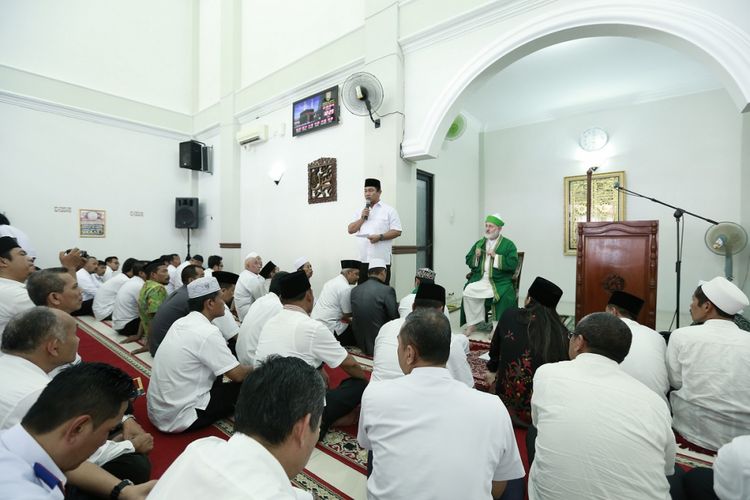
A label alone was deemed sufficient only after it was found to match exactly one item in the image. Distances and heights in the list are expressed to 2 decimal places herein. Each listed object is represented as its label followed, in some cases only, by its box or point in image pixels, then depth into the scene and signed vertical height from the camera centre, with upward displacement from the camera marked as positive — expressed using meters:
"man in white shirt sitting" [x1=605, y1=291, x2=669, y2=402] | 1.85 -0.60
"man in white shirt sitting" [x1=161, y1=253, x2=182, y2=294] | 4.99 -0.32
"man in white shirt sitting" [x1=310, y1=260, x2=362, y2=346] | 3.47 -0.58
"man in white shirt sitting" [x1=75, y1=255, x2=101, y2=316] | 4.88 -0.56
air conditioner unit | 5.79 +1.77
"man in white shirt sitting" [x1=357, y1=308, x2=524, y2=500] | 0.95 -0.54
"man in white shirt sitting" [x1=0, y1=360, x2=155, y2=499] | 0.74 -0.43
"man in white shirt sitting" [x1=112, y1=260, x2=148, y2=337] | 3.94 -0.71
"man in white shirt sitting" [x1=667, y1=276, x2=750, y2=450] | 1.67 -0.61
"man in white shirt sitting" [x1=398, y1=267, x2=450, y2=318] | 2.71 -0.40
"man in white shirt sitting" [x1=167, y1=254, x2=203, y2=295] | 4.89 -0.50
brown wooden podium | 3.39 -0.19
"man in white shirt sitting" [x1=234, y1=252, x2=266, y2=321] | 4.26 -0.56
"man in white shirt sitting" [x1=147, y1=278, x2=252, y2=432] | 1.92 -0.68
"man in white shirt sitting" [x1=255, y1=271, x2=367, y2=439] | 1.94 -0.54
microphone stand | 3.62 -0.21
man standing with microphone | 3.89 +0.20
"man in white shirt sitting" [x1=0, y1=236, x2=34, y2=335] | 2.11 -0.23
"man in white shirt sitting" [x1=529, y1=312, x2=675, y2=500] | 1.03 -0.57
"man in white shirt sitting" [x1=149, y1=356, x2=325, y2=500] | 0.62 -0.39
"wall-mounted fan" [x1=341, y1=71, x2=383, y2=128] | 4.05 +1.70
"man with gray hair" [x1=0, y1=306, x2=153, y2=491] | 1.17 -0.45
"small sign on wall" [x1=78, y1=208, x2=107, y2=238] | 6.05 +0.34
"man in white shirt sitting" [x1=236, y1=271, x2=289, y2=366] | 2.51 -0.58
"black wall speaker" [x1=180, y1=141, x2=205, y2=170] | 6.80 +1.67
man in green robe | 4.07 -0.38
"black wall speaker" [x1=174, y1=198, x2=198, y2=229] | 6.93 +0.56
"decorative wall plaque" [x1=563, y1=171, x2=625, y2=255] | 5.77 +0.70
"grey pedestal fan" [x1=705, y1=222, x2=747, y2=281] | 4.31 +0.05
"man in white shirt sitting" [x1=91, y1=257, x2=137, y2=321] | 4.51 -0.65
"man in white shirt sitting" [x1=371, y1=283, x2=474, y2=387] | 1.72 -0.55
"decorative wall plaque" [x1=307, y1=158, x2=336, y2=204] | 4.85 +0.87
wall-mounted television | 4.84 +1.84
